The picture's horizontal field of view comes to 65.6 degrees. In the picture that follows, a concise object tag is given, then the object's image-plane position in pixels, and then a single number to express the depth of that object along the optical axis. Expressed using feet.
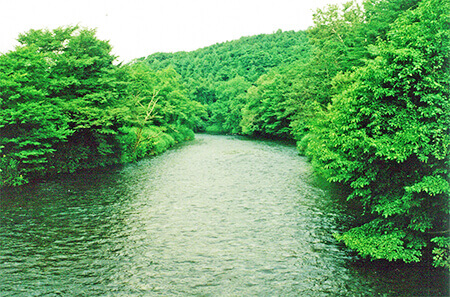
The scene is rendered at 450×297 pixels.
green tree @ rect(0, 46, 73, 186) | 70.79
